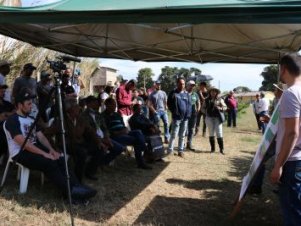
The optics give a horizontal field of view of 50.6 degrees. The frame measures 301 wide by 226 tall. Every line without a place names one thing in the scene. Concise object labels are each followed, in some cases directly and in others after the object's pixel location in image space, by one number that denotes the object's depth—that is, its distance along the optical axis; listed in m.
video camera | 3.40
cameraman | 5.29
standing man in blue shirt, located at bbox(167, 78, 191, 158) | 7.23
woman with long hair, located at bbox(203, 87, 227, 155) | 7.82
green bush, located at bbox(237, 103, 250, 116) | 26.52
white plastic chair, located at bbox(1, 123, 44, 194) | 4.23
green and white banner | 3.17
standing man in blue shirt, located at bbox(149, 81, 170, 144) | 8.98
